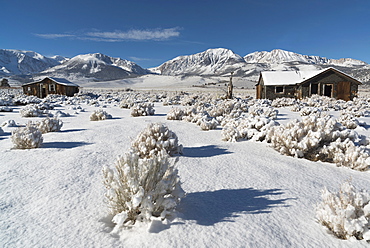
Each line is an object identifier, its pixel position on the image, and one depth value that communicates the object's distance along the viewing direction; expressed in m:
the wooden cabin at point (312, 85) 25.09
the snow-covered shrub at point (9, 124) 7.91
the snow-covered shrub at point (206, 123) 7.48
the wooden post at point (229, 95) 22.30
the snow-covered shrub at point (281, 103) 17.99
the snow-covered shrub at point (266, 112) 10.65
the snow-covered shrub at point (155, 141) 4.18
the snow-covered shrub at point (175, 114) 9.88
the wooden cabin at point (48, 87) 35.28
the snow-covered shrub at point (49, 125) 6.65
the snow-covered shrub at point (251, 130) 5.82
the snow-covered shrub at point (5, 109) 13.16
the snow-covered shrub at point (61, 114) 11.14
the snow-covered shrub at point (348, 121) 8.13
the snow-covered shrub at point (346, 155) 3.93
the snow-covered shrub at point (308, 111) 11.26
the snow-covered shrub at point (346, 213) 1.97
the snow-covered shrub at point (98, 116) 9.68
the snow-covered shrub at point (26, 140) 4.71
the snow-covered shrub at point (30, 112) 11.09
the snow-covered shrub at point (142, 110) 11.23
